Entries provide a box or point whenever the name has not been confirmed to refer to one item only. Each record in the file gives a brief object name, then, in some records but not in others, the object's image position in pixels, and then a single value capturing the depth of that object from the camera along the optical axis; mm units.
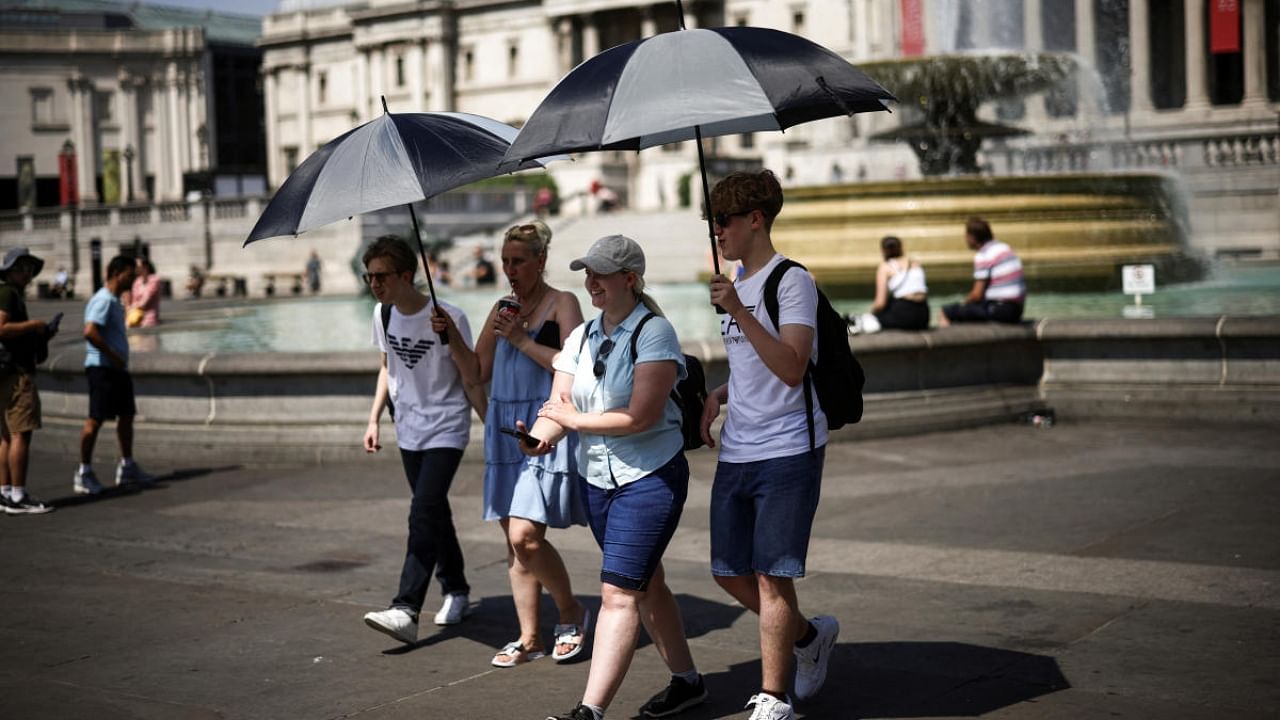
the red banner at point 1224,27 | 50944
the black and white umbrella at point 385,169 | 6812
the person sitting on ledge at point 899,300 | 13727
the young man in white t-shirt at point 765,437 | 5582
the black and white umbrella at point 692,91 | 5617
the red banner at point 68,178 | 75000
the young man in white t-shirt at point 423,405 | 7410
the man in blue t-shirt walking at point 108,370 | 12031
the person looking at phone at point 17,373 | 11070
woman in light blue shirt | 5676
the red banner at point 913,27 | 42031
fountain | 20141
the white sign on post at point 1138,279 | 16031
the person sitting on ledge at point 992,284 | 13992
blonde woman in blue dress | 6766
